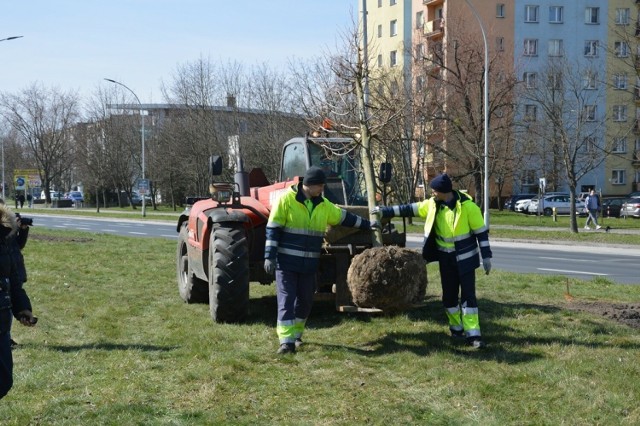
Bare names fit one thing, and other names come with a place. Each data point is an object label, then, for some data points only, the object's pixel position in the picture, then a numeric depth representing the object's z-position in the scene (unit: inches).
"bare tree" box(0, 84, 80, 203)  3179.1
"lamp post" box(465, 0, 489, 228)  1227.2
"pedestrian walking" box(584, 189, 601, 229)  1427.2
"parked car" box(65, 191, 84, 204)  3321.9
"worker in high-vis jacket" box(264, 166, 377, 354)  323.0
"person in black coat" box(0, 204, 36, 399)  207.3
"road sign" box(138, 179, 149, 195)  1935.3
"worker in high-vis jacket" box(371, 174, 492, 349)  324.2
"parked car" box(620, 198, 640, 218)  1948.8
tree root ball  320.2
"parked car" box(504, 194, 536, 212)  2391.0
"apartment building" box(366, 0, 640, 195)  1617.9
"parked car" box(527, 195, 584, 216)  2228.6
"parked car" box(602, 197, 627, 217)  2046.0
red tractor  364.2
